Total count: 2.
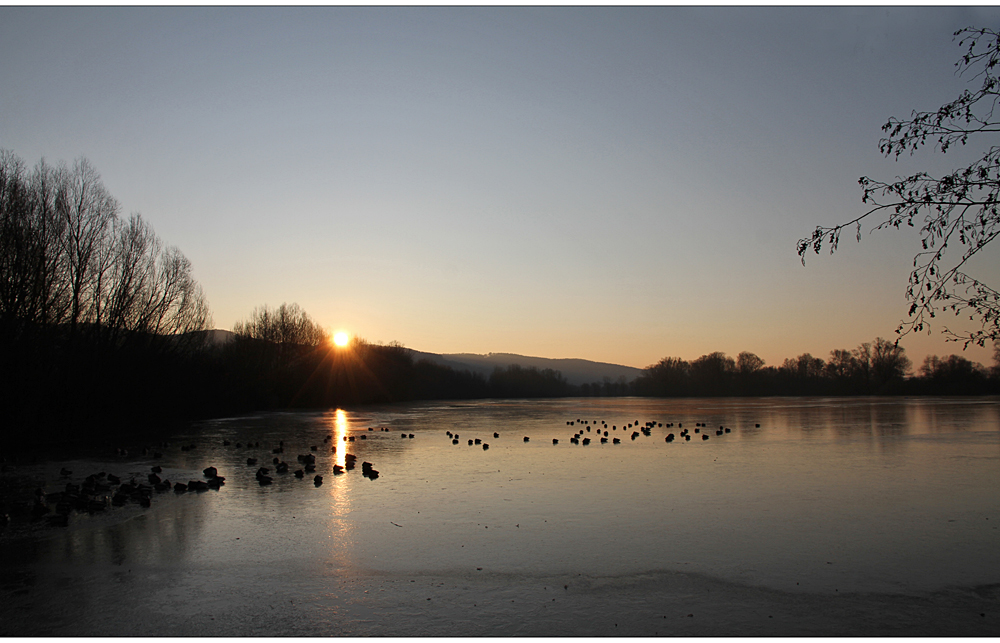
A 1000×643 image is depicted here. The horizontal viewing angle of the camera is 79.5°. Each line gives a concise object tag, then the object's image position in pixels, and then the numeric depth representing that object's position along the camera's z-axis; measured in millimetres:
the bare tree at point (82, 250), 28403
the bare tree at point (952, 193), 4180
